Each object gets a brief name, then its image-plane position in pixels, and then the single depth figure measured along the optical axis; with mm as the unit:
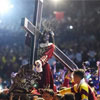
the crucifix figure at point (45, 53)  7252
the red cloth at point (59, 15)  25134
